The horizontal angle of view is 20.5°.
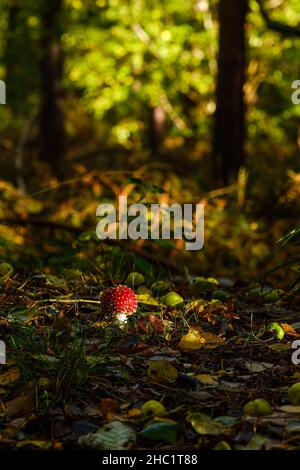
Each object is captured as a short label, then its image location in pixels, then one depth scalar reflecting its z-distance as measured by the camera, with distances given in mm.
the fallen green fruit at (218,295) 3990
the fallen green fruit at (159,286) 3969
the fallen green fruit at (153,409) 2701
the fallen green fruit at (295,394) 2807
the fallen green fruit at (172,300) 3697
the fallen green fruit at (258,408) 2715
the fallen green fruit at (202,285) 4176
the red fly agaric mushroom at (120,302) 3430
